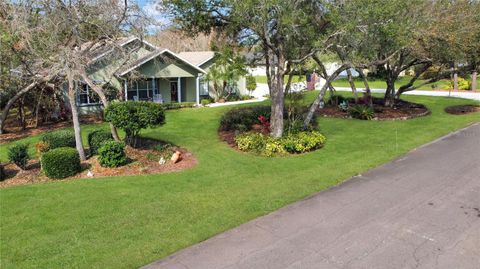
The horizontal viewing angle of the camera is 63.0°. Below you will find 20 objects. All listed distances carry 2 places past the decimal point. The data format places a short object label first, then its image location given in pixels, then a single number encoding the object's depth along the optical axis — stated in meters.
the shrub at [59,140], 13.13
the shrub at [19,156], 11.67
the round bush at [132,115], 11.73
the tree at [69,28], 12.10
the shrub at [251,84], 32.54
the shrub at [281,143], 13.23
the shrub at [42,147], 12.80
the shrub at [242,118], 17.08
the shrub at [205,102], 28.86
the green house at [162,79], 24.19
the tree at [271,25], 11.79
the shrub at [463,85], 35.41
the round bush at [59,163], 10.80
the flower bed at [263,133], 13.31
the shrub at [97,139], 12.67
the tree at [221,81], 29.22
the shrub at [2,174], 11.21
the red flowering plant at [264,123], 16.53
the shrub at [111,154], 11.45
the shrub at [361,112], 19.89
